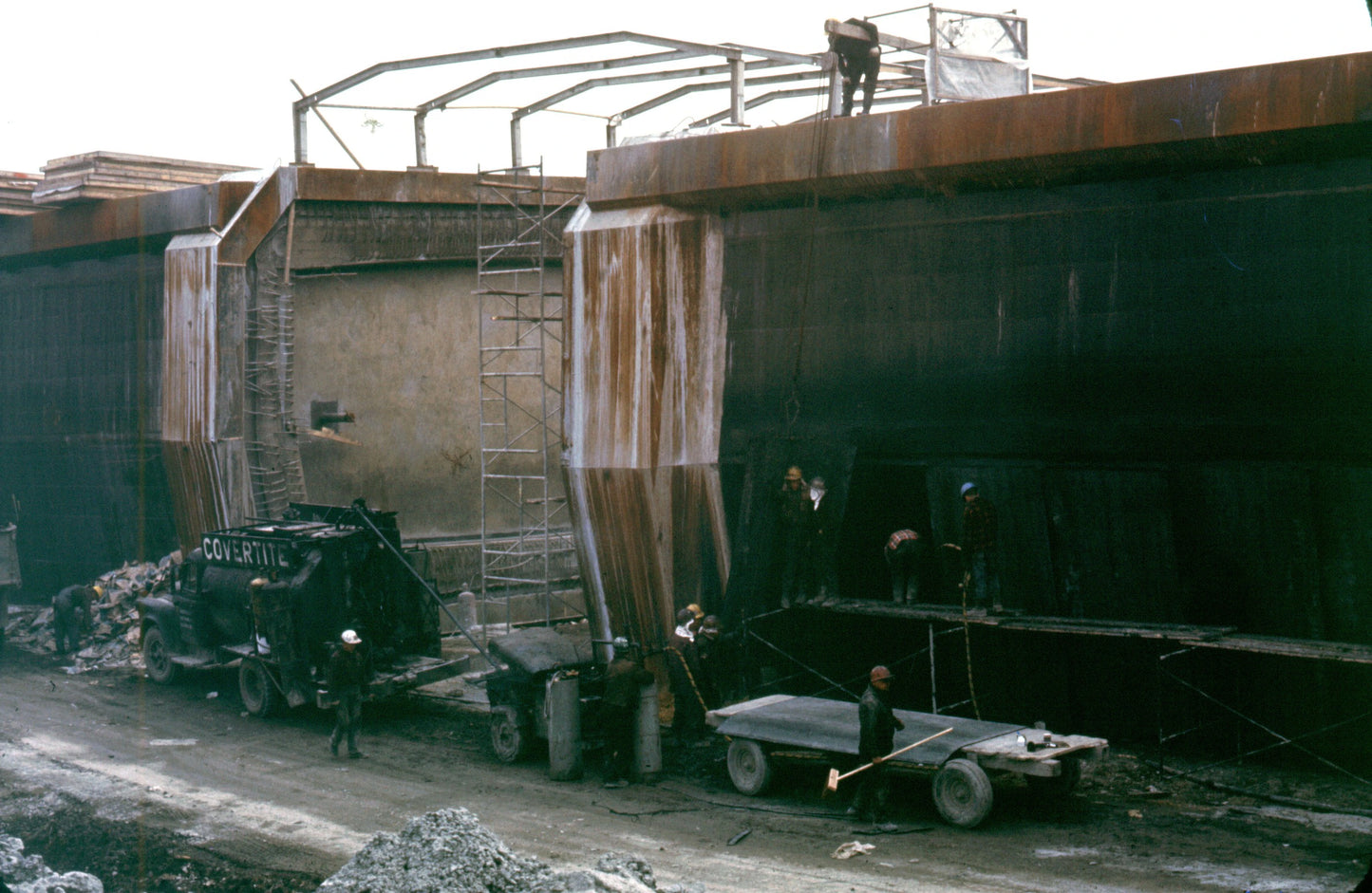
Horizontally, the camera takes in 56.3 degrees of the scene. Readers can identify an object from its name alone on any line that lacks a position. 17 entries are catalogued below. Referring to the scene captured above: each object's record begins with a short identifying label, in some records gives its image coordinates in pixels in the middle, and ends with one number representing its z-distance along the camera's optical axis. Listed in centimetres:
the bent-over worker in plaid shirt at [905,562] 1482
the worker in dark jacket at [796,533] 1561
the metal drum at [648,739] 1375
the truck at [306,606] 1661
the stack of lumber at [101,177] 2419
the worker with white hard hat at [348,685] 1513
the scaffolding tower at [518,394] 2373
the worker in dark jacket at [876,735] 1167
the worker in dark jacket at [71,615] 2172
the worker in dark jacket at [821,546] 1550
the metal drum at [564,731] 1382
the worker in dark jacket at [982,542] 1430
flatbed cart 1130
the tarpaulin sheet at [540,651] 1463
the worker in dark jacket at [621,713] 1356
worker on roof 1577
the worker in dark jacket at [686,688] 1573
